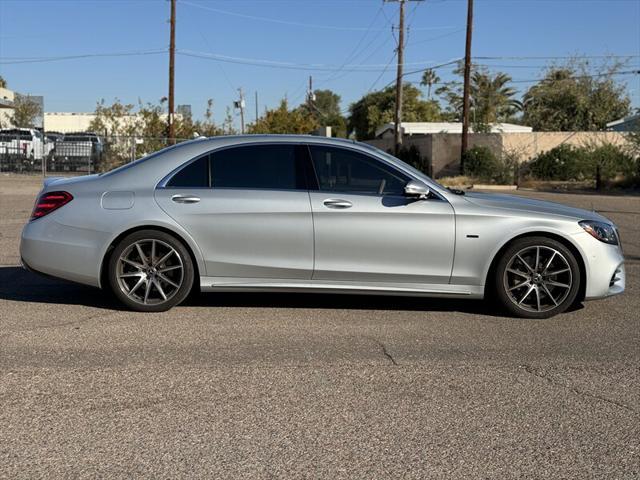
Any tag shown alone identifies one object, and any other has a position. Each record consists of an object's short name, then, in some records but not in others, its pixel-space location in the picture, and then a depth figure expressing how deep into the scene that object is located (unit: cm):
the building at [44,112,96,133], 7069
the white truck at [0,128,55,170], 3206
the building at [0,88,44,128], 5425
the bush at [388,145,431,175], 4097
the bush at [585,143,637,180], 3090
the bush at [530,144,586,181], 3438
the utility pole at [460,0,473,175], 3503
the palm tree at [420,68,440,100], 10169
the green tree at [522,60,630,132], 5572
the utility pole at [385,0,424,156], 4159
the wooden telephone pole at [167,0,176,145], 3366
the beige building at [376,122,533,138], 5041
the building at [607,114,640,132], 4097
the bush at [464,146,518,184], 3516
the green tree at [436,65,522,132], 6300
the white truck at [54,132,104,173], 3203
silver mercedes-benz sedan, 654
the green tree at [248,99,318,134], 4241
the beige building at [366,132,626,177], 3850
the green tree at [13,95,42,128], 5809
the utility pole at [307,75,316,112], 7806
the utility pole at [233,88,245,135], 5147
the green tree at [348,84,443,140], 7788
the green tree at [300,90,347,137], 8294
